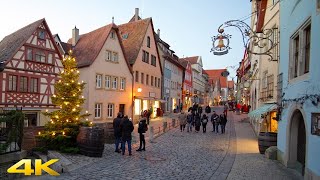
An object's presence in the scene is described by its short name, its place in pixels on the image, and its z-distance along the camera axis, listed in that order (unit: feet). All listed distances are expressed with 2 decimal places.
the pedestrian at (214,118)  56.41
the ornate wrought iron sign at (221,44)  30.12
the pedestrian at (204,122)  55.52
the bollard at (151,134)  43.18
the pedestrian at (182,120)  57.47
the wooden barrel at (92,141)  29.77
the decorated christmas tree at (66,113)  31.52
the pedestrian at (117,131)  33.45
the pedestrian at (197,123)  56.40
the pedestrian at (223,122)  54.81
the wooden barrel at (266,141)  34.72
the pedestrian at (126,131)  32.32
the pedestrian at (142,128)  35.14
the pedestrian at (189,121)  56.67
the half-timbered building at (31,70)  55.97
